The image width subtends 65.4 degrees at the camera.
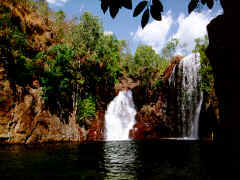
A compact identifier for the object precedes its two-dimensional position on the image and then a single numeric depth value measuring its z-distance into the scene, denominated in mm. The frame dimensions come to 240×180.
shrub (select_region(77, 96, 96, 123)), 27016
